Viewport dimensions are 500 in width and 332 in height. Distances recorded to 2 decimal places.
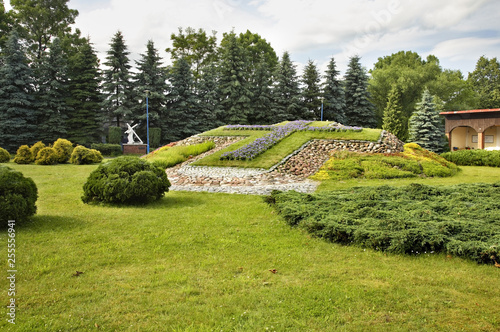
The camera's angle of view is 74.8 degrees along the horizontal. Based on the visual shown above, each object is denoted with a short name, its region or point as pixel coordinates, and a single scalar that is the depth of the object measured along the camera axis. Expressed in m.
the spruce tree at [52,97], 25.92
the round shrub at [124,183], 6.74
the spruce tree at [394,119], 29.02
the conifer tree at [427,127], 22.83
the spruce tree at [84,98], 27.17
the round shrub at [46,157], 15.31
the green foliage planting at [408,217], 4.14
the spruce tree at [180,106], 30.45
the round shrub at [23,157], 15.65
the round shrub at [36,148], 15.95
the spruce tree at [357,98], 33.66
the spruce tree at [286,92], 33.38
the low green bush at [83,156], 15.88
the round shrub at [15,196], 4.81
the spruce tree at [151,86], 28.81
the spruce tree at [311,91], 33.94
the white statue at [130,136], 23.84
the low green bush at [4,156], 15.62
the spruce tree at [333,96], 33.50
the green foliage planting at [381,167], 11.66
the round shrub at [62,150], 15.99
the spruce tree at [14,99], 23.89
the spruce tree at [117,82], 28.00
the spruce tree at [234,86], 32.62
